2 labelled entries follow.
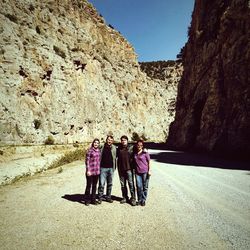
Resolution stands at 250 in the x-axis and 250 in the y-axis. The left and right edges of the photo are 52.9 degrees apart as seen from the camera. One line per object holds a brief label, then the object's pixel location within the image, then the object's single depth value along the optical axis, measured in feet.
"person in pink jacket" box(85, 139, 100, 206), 26.02
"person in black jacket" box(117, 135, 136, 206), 26.35
